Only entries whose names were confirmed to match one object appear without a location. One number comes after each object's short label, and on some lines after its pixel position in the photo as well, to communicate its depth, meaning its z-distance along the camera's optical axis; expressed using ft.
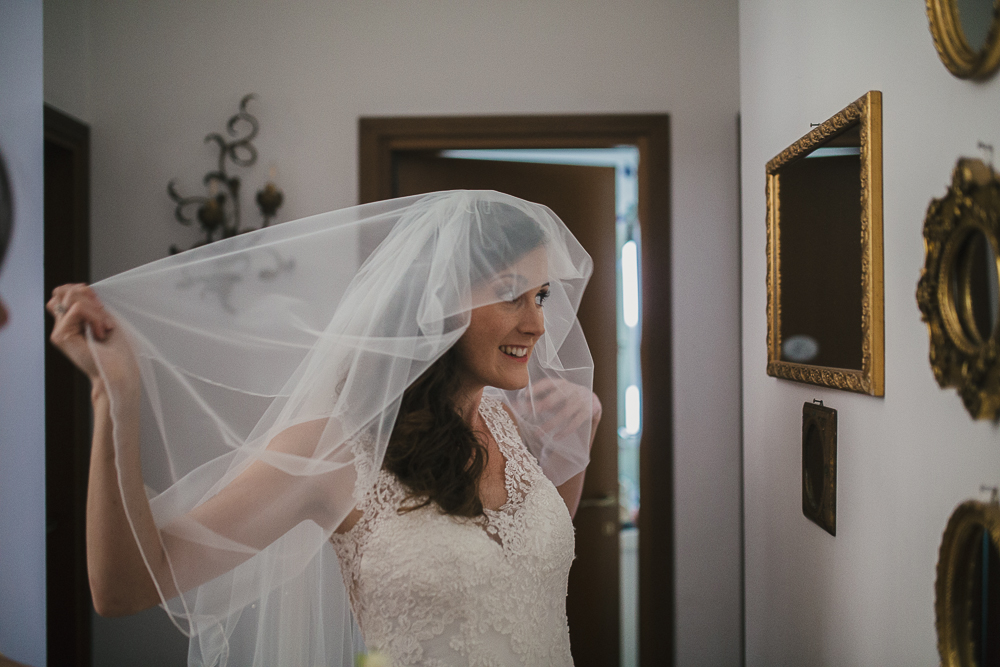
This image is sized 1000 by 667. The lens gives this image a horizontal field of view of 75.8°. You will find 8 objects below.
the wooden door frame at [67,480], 6.86
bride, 3.52
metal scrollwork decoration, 7.16
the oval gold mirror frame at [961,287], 2.40
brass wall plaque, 4.06
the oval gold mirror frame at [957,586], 2.61
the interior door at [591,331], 7.78
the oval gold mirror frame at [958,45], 2.39
